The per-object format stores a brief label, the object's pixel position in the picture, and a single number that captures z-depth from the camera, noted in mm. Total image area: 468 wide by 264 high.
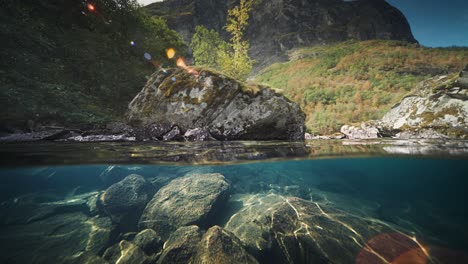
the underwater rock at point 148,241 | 6434
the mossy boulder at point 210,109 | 8672
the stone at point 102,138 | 7284
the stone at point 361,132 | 12609
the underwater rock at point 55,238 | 5980
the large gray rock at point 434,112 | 9741
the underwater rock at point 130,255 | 5809
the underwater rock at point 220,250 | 5031
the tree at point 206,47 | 28875
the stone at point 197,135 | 8438
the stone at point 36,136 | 6234
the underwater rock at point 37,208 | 8094
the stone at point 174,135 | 8458
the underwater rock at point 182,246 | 5336
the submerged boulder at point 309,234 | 5316
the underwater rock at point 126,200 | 8525
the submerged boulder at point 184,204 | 7562
